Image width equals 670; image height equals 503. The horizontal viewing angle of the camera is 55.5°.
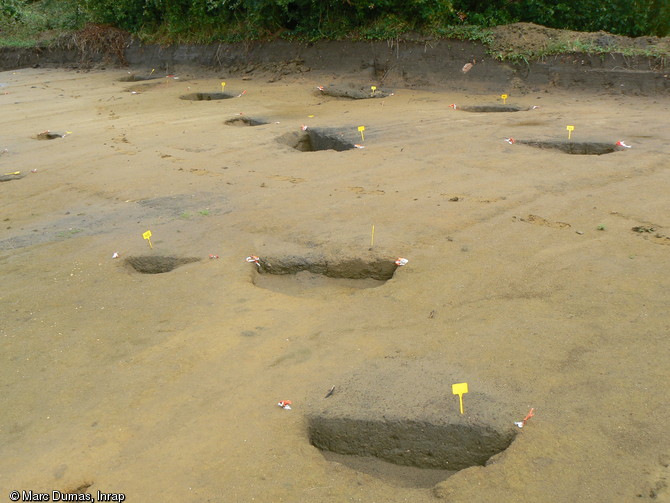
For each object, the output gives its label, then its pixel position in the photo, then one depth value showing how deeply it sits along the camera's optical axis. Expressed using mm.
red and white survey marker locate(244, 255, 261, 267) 4523
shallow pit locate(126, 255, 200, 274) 4648
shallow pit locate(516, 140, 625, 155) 6684
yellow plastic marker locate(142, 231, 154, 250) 4779
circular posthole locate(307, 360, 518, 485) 2719
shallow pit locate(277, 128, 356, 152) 7591
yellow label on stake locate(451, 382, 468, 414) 2758
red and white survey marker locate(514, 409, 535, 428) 2710
